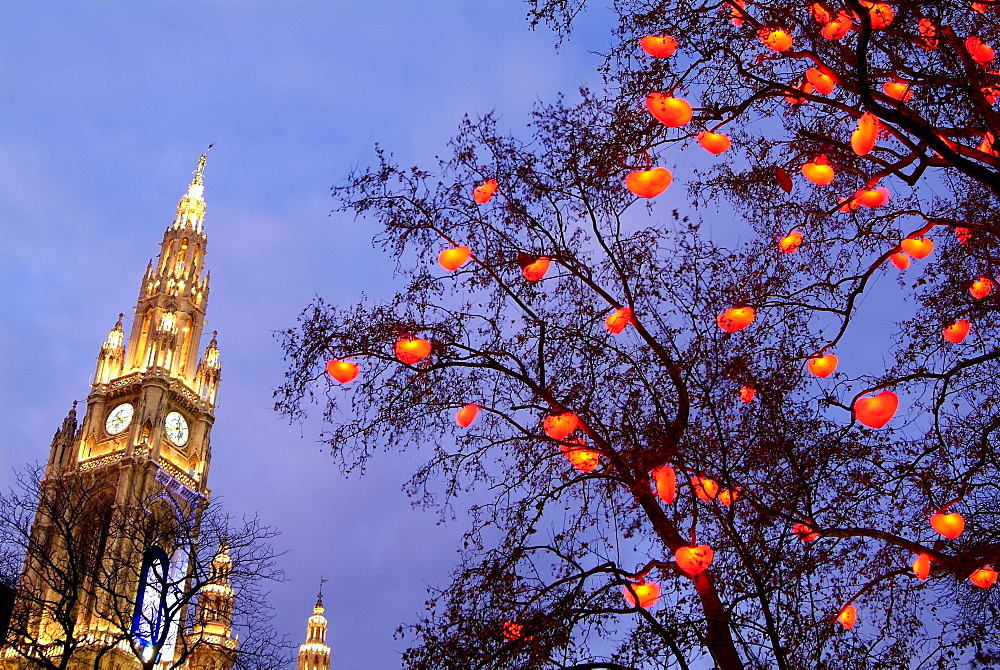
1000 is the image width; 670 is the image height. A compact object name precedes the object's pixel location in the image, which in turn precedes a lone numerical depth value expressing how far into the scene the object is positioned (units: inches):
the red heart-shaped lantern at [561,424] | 286.7
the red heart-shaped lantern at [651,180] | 265.6
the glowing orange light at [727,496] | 271.3
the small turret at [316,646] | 2047.2
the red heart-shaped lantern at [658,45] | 265.1
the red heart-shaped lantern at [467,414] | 311.3
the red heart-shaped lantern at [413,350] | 307.4
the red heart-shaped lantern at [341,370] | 311.3
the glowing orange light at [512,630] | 268.2
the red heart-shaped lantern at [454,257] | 314.3
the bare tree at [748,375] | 264.4
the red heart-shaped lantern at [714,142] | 278.4
